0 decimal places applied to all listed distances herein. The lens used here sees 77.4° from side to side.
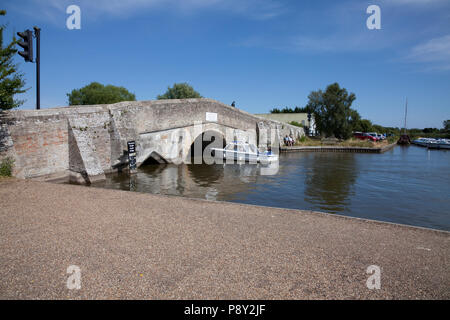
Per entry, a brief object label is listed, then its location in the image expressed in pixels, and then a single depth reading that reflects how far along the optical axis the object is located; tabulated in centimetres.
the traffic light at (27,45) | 948
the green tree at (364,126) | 6931
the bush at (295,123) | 4475
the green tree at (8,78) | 902
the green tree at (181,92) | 4681
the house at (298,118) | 4728
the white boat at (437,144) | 4161
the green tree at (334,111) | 3959
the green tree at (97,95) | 4362
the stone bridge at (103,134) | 1117
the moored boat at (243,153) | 2165
